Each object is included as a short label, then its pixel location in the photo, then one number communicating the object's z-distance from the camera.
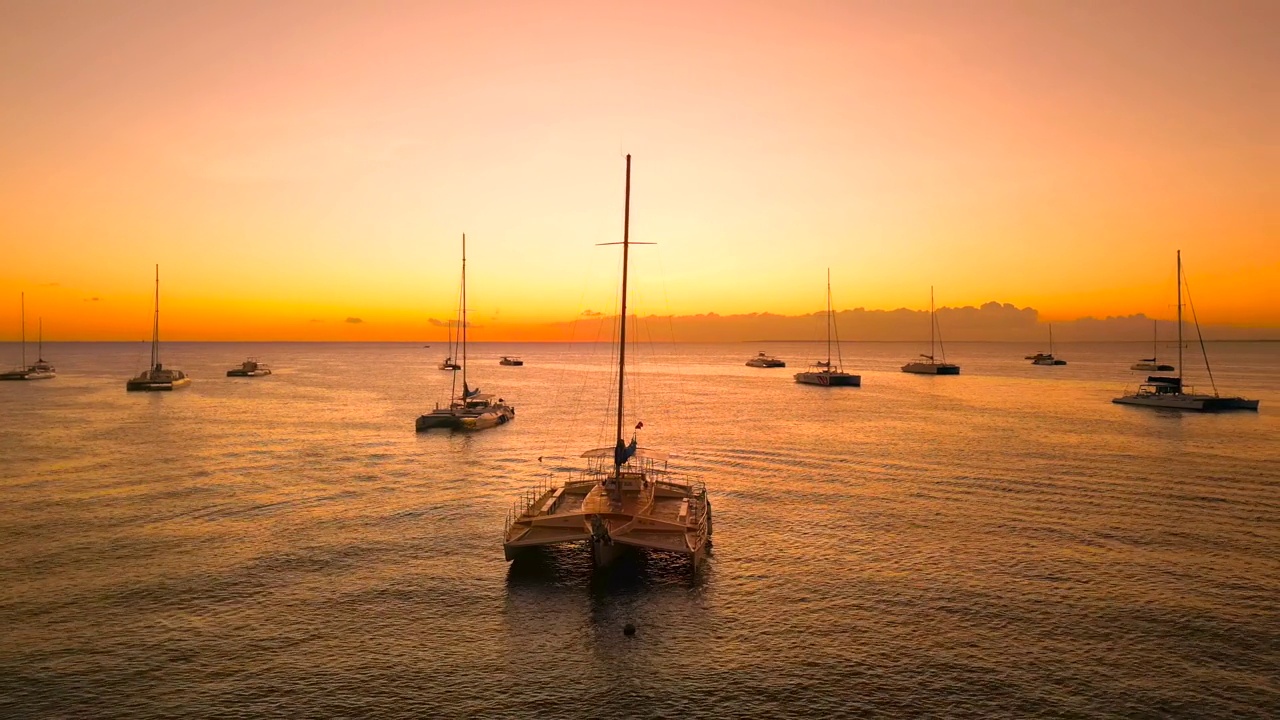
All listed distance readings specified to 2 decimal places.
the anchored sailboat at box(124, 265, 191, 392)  138.25
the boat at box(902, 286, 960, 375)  193.50
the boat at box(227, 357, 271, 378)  192.25
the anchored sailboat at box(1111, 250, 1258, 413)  101.75
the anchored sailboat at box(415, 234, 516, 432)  88.25
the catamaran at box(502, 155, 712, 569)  33.75
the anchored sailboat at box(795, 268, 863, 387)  159.75
